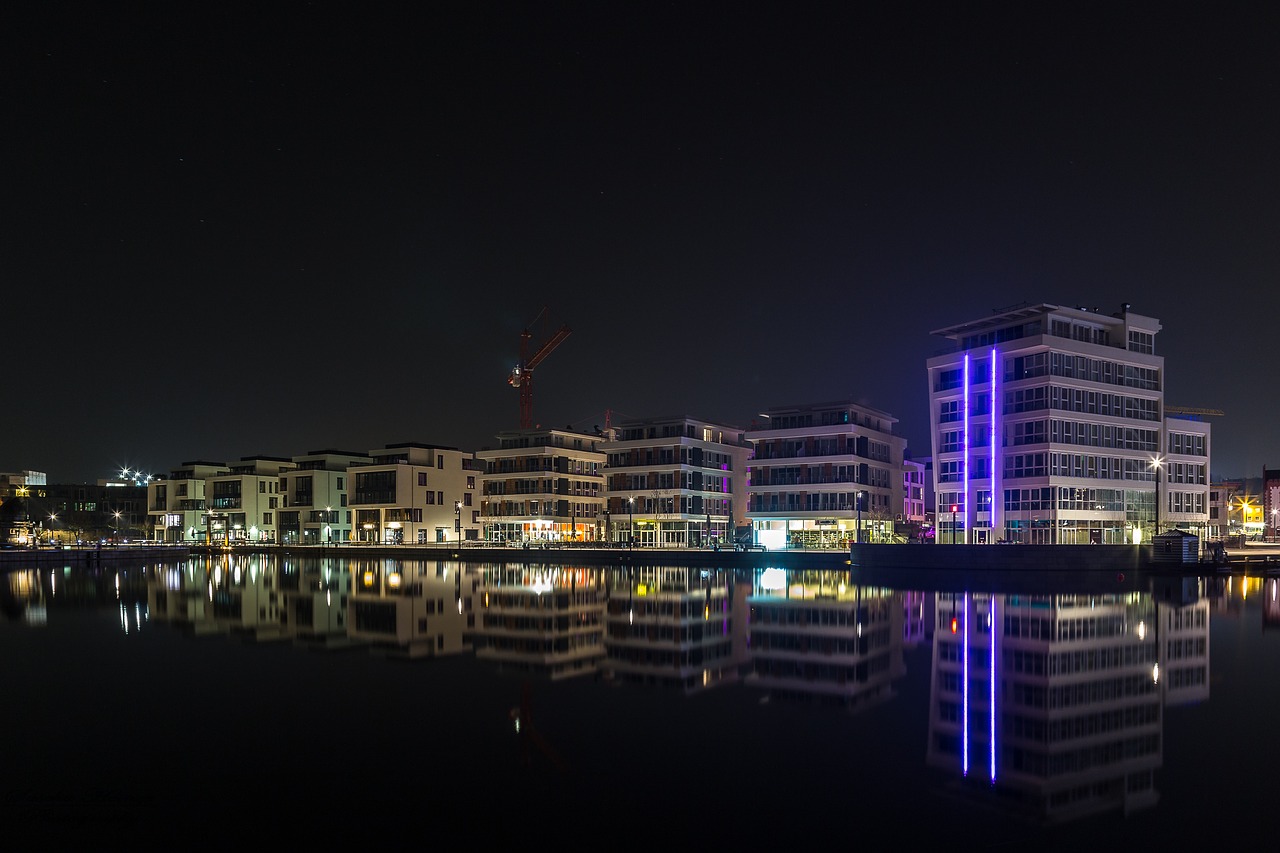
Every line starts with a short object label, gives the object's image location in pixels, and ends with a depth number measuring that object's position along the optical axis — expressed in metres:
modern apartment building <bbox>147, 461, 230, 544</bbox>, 147.88
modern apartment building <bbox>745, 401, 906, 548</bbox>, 88.25
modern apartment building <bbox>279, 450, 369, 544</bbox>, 130.12
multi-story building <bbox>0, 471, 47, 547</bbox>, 127.09
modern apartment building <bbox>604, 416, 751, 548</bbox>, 101.69
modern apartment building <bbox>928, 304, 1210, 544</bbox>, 69.44
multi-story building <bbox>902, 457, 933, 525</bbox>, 105.19
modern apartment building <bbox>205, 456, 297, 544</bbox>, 139.88
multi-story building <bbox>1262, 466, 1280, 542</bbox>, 135.16
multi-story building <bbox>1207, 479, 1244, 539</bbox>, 137.75
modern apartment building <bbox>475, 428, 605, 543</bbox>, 113.00
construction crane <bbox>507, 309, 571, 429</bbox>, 156.62
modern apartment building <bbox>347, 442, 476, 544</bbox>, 119.69
